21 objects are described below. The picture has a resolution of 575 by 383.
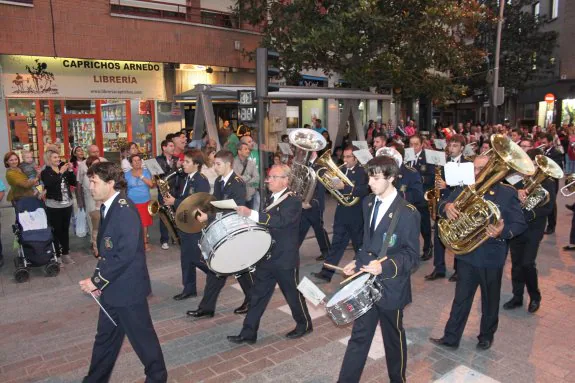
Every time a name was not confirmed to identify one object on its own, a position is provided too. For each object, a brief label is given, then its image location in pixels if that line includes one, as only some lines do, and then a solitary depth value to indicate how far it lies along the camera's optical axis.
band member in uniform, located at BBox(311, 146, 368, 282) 7.26
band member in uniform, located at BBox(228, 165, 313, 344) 4.92
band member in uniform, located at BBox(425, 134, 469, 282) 7.23
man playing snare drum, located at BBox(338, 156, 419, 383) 3.87
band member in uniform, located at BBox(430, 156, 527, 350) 4.75
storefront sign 13.85
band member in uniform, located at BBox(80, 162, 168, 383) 3.91
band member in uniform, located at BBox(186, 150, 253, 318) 5.78
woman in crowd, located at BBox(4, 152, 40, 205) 7.84
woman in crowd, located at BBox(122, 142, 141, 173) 8.96
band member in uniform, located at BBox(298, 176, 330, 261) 8.04
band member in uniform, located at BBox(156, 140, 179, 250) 8.87
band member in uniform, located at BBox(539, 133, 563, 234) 10.12
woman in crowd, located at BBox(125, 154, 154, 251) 8.66
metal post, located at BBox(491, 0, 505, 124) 20.19
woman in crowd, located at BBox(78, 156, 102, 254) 8.45
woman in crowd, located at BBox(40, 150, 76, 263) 8.12
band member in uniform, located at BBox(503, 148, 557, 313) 5.93
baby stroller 7.52
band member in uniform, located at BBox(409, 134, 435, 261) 8.38
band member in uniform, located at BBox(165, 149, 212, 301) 6.21
